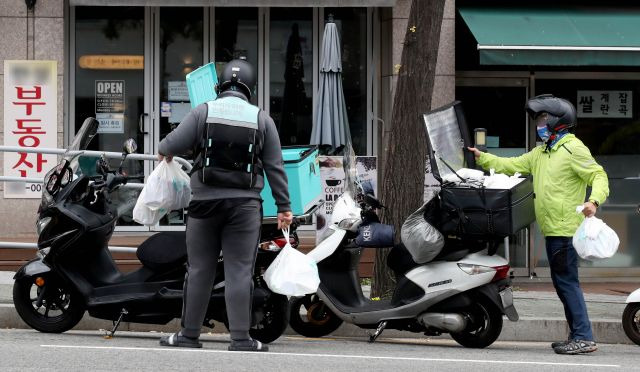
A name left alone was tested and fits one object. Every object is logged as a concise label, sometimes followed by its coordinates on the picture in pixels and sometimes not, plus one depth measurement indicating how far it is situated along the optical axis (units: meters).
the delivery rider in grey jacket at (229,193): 15.52
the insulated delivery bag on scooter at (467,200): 16.84
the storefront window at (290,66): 28.92
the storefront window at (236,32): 28.83
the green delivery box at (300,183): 18.30
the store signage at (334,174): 24.23
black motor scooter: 16.87
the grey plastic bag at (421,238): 17.19
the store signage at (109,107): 28.48
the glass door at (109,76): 28.47
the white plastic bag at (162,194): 16.56
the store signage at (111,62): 28.48
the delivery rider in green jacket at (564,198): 17.43
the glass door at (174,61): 28.56
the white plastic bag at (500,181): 17.11
